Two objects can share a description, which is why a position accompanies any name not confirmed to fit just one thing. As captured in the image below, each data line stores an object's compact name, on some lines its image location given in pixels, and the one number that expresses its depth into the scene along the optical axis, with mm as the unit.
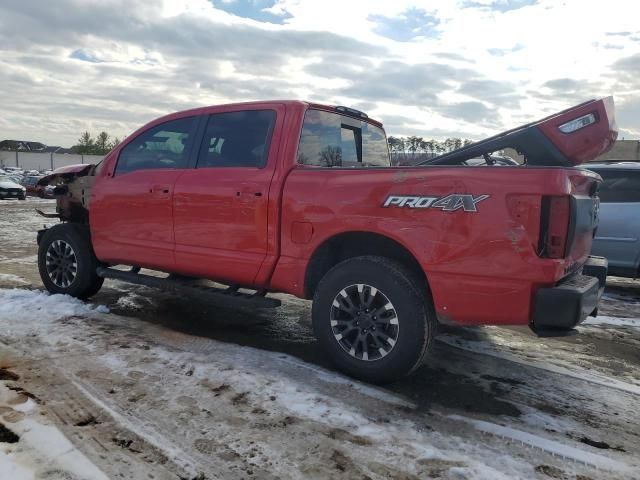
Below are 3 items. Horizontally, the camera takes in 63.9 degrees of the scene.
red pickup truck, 3064
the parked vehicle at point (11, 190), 26656
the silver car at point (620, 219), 6562
